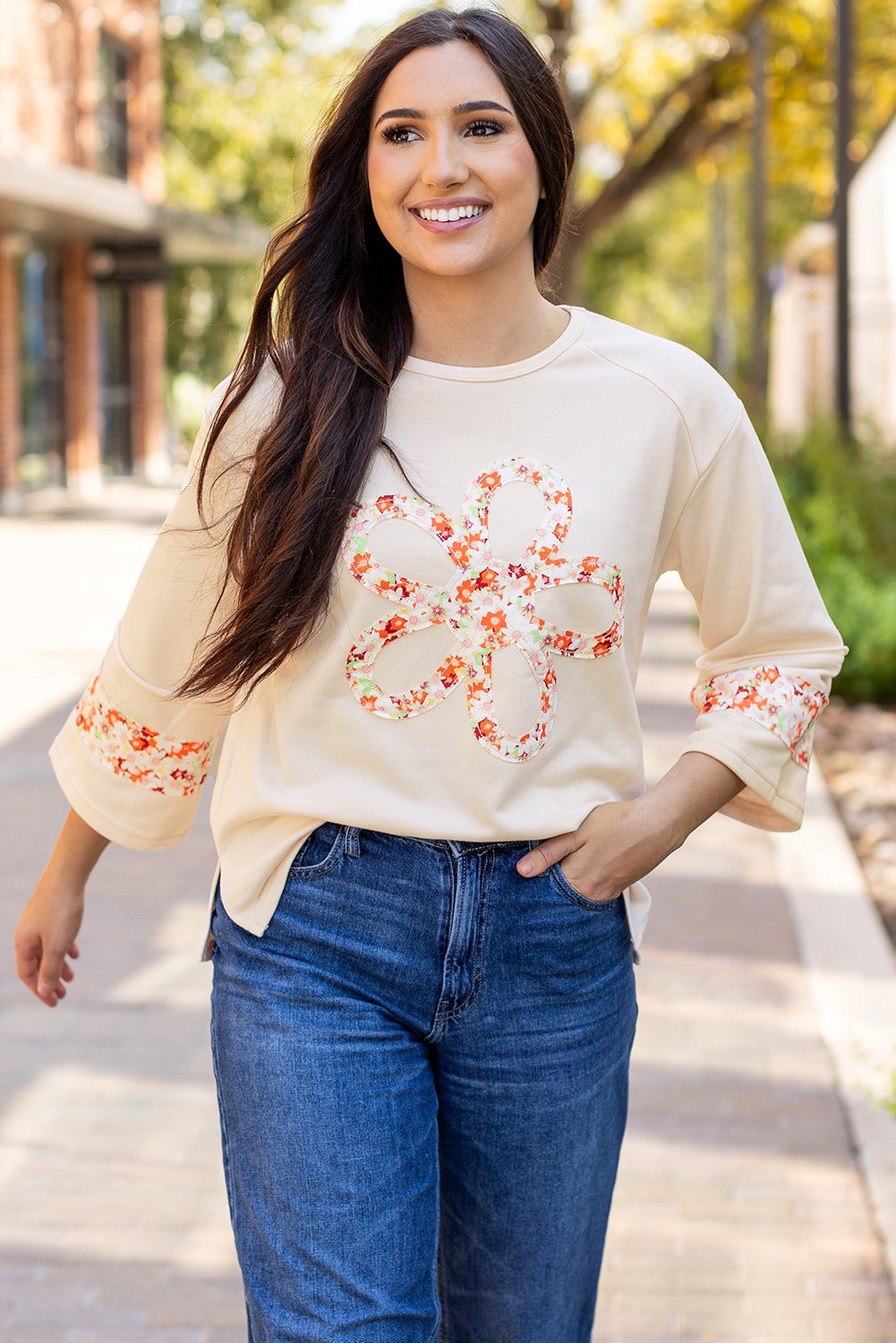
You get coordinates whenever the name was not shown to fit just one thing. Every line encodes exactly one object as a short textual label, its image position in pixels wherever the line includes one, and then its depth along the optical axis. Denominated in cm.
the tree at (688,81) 1894
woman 183
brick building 1992
